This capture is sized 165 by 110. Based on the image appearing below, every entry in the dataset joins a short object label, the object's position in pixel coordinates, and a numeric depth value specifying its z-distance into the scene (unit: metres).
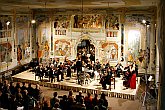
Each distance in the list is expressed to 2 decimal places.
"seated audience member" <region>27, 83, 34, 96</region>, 12.79
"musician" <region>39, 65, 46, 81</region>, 17.50
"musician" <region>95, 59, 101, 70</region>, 17.96
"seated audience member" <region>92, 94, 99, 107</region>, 11.63
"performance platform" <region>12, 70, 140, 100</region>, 15.41
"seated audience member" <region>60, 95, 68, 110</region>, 11.34
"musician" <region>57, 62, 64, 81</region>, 17.36
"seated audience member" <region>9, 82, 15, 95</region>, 13.05
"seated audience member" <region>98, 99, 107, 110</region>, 11.27
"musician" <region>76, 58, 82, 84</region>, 17.98
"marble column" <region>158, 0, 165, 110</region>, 5.33
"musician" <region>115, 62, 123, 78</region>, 18.00
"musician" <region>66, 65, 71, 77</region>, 17.89
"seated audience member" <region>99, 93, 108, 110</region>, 11.59
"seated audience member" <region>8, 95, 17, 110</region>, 11.24
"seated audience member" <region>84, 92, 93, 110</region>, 11.65
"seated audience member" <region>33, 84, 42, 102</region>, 12.89
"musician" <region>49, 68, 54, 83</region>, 17.17
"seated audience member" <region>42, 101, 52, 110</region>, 10.91
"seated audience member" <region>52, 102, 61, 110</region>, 10.65
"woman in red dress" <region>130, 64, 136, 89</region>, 15.87
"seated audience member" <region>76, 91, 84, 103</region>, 11.95
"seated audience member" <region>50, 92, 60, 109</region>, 11.48
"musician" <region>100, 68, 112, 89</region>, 15.48
